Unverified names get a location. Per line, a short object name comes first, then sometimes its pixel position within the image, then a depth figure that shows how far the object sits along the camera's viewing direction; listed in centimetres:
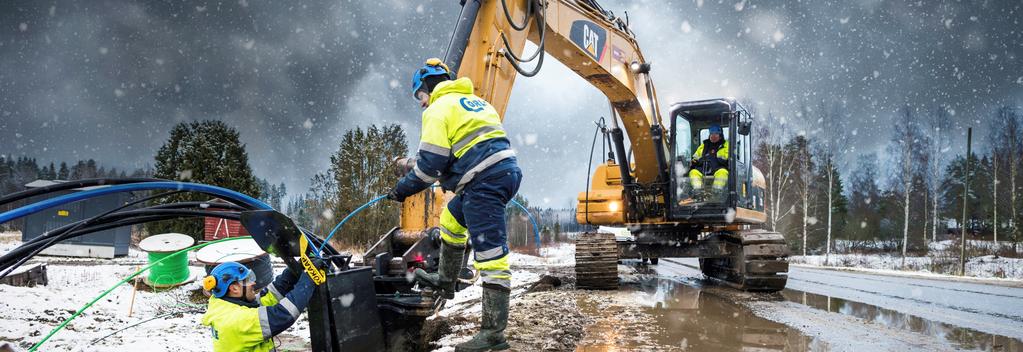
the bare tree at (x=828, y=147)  2677
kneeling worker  279
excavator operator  780
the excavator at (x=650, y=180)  698
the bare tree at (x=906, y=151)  2646
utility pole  1630
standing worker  308
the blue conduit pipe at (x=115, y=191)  223
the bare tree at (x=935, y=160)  2636
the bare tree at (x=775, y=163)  2518
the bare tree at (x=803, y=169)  2624
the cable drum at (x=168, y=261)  827
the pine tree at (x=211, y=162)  2087
